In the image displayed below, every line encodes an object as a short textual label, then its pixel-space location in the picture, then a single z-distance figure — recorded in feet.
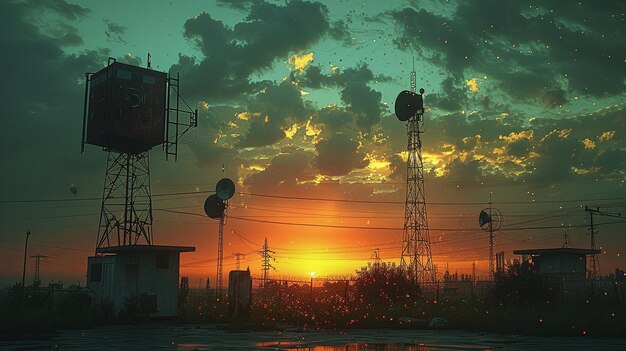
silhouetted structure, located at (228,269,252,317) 96.43
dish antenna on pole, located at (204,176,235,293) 193.26
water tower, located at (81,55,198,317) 112.77
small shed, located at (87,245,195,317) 105.70
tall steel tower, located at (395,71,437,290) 166.91
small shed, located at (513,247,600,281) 151.74
